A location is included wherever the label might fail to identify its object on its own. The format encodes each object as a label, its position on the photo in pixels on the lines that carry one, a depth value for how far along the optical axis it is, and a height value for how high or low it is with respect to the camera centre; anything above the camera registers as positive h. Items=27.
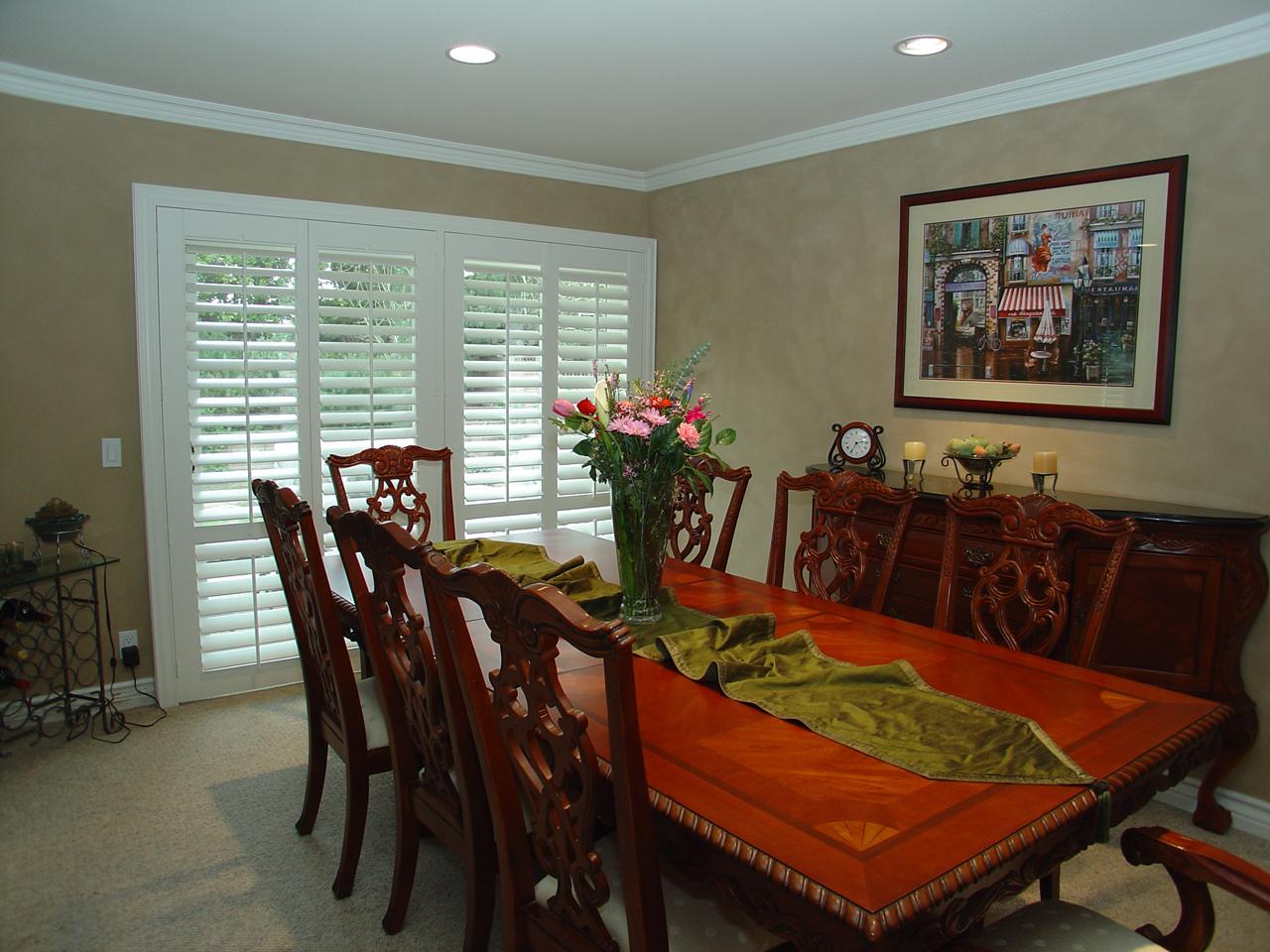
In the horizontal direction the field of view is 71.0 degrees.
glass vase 2.24 -0.35
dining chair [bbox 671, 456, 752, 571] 3.08 -0.40
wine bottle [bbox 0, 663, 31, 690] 3.38 -1.09
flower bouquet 2.18 -0.13
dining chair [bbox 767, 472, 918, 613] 2.62 -0.40
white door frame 3.58 +0.18
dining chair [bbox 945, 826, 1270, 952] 1.44 -0.91
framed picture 3.04 +0.41
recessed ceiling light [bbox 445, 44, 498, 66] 2.98 +1.17
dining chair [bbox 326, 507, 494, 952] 1.87 -0.74
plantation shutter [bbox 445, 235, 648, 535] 4.41 +0.19
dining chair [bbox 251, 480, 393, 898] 2.28 -0.76
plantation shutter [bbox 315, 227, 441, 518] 3.99 +0.20
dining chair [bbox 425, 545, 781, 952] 1.33 -0.65
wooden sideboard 2.73 -0.61
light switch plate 3.64 -0.24
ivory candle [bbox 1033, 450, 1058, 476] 3.13 -0.20
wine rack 3.44 -1.04
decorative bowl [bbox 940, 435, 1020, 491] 3.23 -0.19
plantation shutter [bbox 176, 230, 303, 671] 3.72 -0.12
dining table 1.20 -0.63
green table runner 1.54 -0.60
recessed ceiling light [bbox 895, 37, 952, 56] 2.86 +1.16
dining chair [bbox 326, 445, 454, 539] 3.59 -0.34
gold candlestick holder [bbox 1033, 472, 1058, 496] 3.15 -0.28
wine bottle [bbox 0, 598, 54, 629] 3.37 -0.83
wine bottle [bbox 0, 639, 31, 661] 3.41 -0.99
